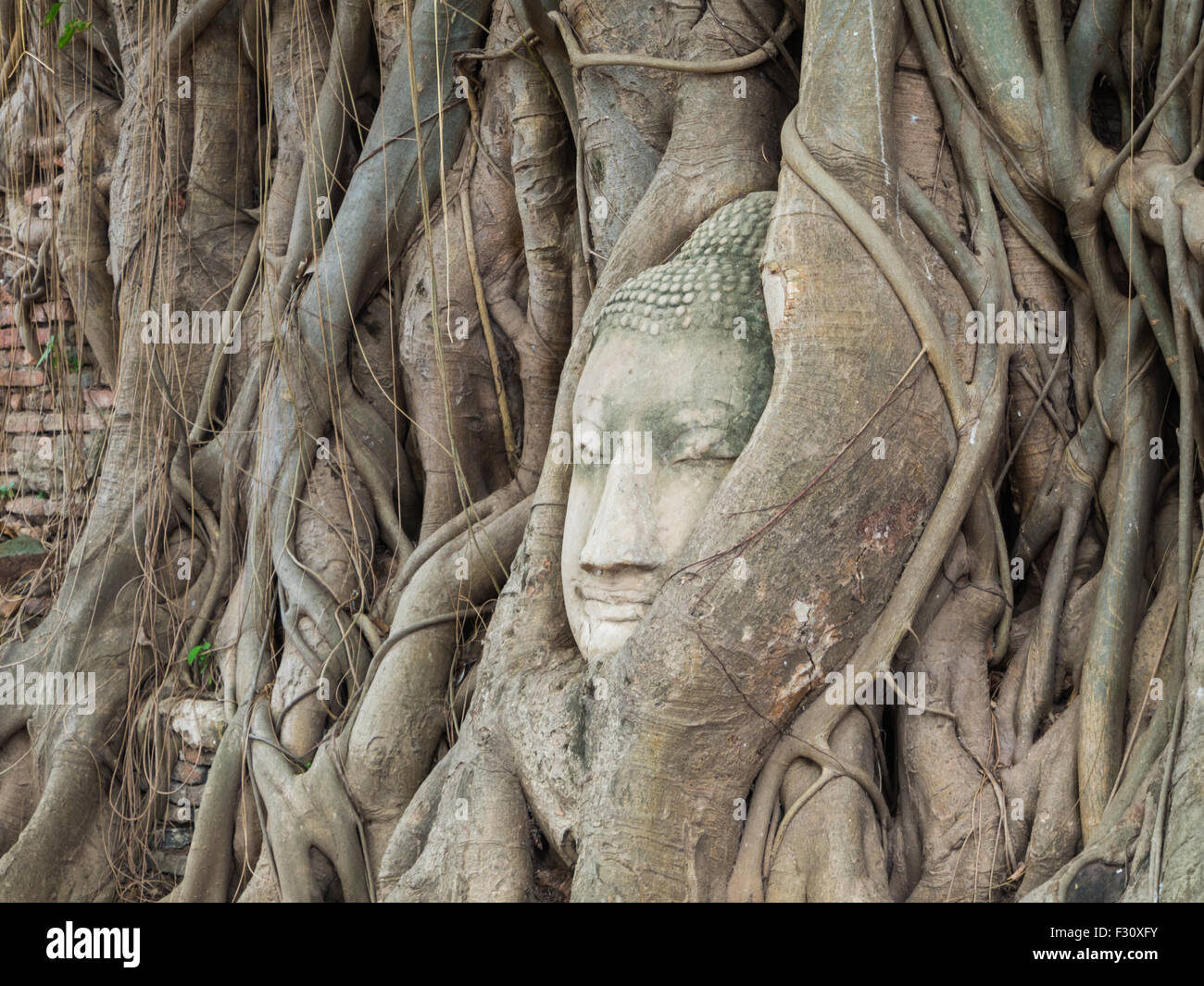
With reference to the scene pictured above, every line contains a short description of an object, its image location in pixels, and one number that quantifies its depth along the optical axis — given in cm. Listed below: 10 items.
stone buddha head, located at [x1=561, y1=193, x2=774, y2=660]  220
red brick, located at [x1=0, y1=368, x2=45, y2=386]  434
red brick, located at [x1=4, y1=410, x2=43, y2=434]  429
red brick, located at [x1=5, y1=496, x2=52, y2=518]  427
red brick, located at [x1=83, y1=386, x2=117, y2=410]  412
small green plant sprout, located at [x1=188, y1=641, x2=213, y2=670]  346
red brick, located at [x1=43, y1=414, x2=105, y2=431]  409
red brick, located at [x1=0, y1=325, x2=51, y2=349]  444
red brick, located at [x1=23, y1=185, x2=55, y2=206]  437
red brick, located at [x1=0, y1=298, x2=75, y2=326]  423
